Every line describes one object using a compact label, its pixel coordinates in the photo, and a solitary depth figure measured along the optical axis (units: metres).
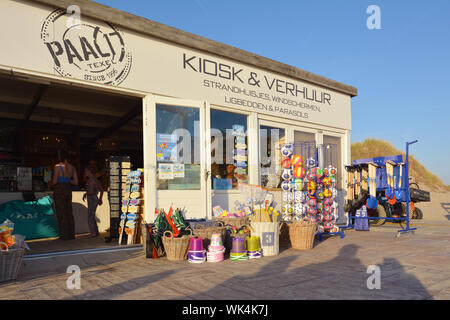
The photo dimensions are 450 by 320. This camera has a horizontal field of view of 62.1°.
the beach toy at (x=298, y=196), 7.03
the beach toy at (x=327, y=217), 7.73
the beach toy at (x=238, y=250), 5.42
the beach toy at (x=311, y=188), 7.18
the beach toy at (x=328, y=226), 7.76
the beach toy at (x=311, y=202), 7.20
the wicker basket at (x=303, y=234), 6.33
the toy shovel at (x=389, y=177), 8.08
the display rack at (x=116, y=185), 7.29
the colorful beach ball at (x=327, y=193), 7.58
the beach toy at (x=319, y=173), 7.40
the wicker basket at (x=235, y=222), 6.30
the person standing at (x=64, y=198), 7.57
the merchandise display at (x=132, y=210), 6.71
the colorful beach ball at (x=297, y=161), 7.14
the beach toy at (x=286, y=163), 7.32
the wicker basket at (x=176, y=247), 5.38
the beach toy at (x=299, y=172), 7.07
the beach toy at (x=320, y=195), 7.54
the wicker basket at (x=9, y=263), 4.19
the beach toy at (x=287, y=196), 7.19
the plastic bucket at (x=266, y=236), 5.78
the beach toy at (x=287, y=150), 7.33
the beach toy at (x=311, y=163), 7.39
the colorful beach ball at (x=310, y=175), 7.27
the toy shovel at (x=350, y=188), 9.04
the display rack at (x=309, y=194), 7.08
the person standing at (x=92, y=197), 8.09
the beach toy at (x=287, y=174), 7.25
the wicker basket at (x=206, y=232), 5.60
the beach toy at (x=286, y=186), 7.22
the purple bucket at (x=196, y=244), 5.26
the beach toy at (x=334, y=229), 7.83
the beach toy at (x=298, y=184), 7.06
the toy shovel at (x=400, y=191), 8.05
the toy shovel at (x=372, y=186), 8.27
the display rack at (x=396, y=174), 7.89
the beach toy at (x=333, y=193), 7.68
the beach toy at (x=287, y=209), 7.14
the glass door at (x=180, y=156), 6.50
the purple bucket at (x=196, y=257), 5.21
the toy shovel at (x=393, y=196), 8.07
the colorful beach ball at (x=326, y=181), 7.54
